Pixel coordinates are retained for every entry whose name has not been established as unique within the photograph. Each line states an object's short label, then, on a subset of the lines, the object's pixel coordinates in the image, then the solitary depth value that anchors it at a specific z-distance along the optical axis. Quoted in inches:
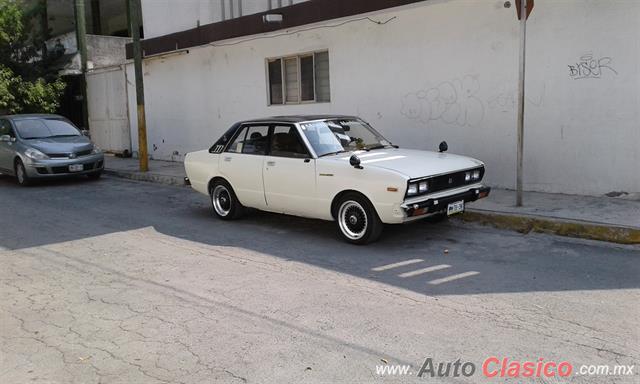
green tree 707.4
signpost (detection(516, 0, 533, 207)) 293.0
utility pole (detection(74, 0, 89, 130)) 748.0
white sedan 251.1
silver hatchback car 490.0
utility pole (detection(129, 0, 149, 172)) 514.6
